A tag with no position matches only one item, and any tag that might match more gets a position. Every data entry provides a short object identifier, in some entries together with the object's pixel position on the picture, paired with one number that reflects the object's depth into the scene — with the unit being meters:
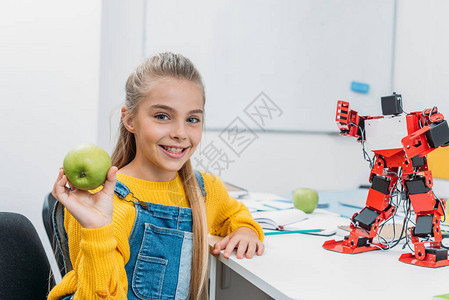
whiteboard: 2.18
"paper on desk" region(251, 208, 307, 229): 1.19
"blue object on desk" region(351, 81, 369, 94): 2.68
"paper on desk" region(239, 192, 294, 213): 1.44
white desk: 0.71
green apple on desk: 1.42
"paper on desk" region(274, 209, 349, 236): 1.18
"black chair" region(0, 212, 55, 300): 0.91
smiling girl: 0.84
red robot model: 0.86
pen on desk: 1.14
